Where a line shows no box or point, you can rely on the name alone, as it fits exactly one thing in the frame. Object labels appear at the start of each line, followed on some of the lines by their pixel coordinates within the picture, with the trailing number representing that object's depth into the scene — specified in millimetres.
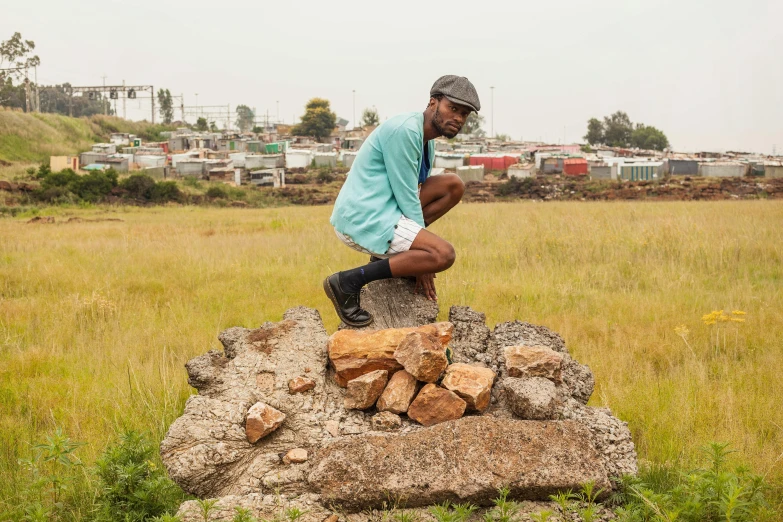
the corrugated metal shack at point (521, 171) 40188
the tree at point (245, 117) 119875
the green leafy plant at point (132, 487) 2930
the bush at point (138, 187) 25922
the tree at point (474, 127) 94625
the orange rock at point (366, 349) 3617
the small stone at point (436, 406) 3365
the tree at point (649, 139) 82500
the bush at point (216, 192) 28686
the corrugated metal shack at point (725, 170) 40781
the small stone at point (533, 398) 3264
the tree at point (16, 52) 57438
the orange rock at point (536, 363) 3549
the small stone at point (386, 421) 3383
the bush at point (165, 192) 25812
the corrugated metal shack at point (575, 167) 42406
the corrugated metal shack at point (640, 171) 40844
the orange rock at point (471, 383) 3398
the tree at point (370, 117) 85125
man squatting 3854
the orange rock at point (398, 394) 3449
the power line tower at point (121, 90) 82188
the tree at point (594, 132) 88125
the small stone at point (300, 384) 3576
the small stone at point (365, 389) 3457
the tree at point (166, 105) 87812
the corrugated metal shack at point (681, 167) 43562
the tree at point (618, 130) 85438
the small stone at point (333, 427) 3381
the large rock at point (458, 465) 2848
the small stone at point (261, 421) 3268
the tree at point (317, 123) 78812
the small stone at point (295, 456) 3164
